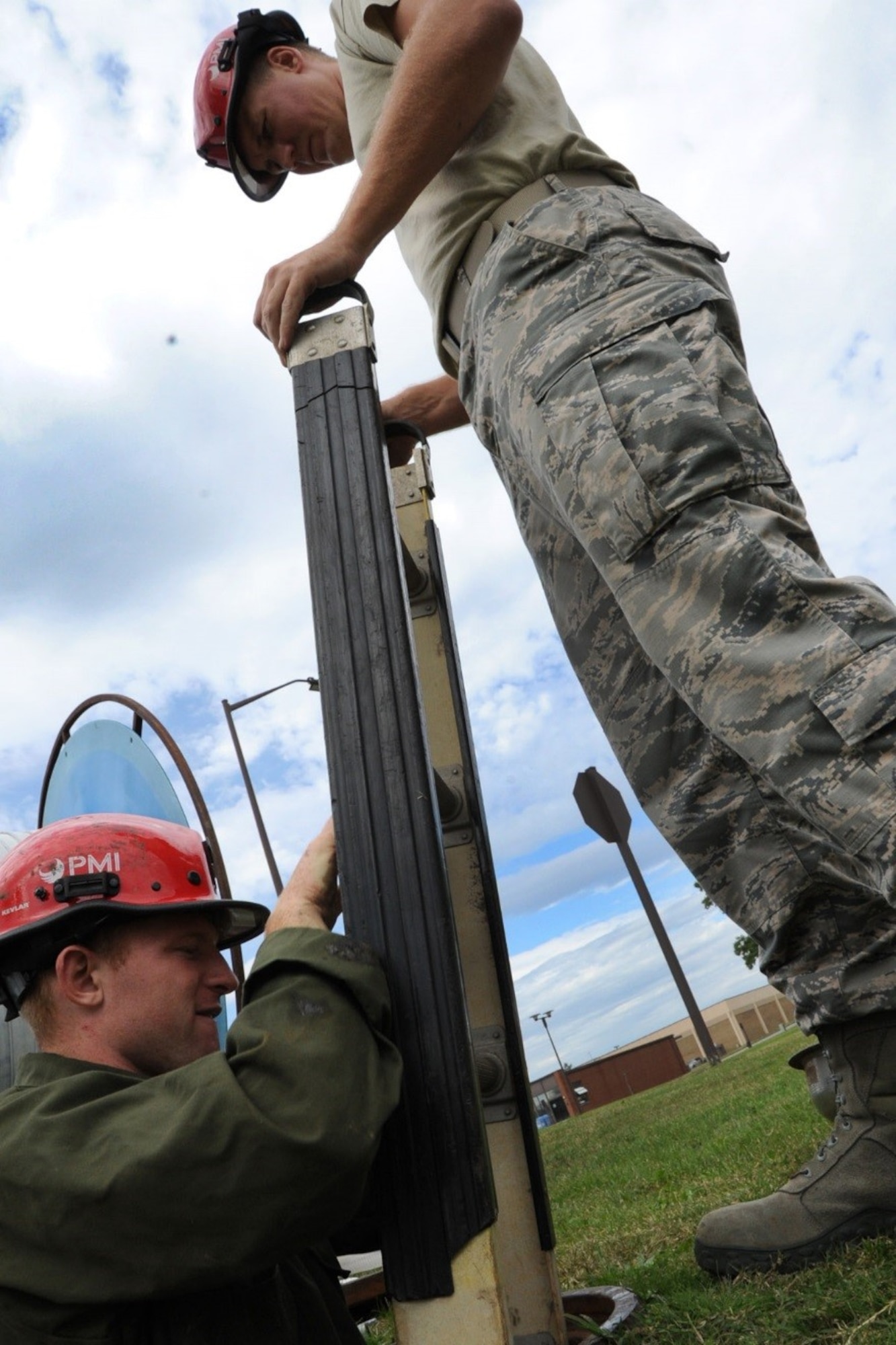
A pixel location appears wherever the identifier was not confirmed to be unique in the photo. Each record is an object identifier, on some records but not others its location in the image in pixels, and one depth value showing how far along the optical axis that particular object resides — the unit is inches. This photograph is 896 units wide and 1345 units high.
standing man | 59.3
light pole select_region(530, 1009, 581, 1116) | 741.9
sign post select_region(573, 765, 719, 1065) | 374.0
